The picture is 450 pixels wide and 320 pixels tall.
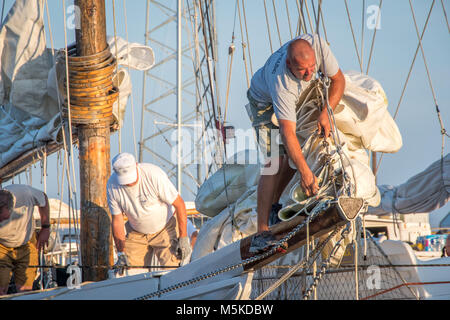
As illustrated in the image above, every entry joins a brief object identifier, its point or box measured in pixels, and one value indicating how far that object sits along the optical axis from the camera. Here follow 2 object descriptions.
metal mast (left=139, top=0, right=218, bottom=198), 37.41
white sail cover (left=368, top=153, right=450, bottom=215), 13.18
